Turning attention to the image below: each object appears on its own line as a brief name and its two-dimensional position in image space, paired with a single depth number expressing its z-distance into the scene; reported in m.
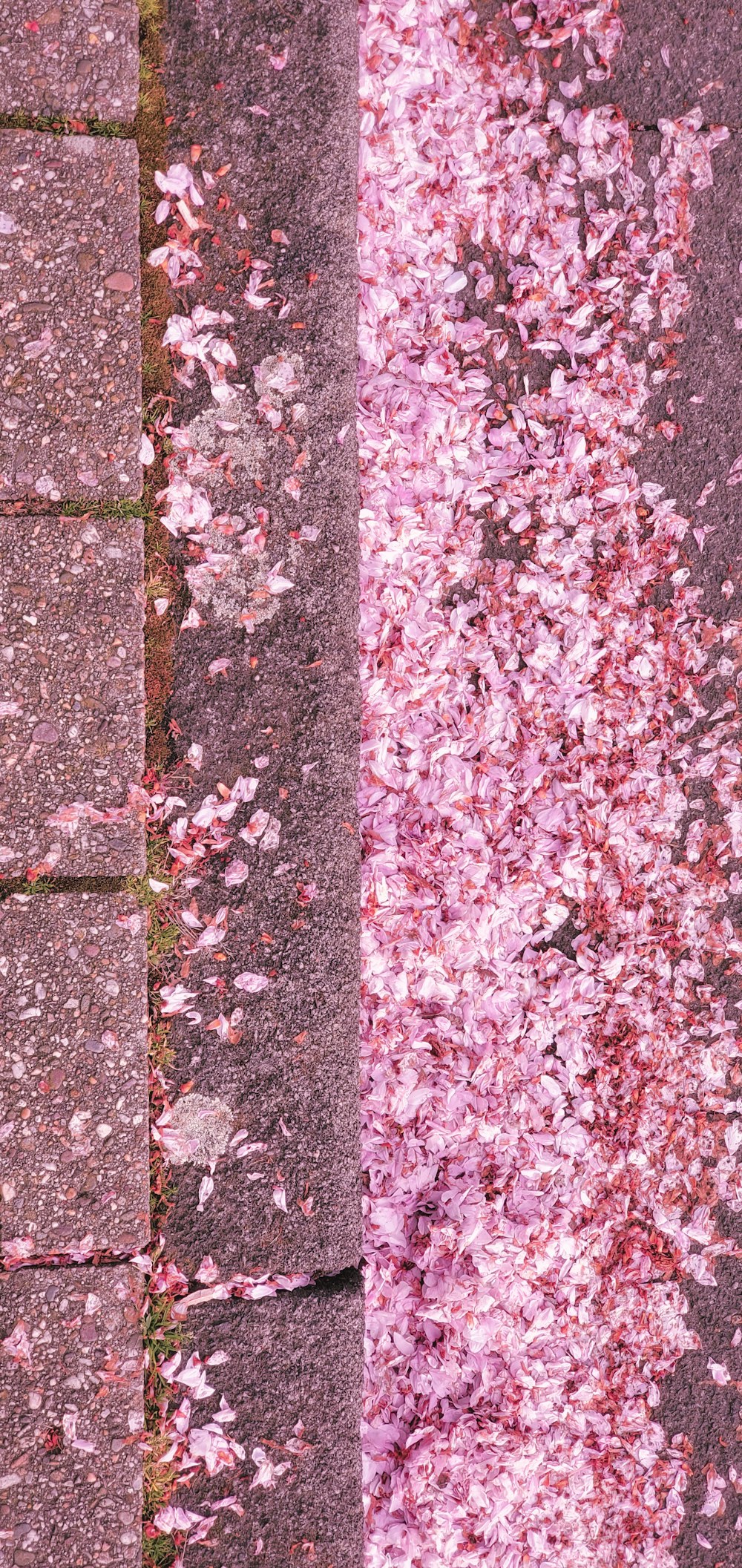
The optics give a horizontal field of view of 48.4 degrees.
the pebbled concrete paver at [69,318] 1.69
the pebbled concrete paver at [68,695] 1.67
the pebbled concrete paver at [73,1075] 1.65
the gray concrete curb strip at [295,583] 1.73
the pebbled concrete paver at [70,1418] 1.60
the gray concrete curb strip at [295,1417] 1.67
